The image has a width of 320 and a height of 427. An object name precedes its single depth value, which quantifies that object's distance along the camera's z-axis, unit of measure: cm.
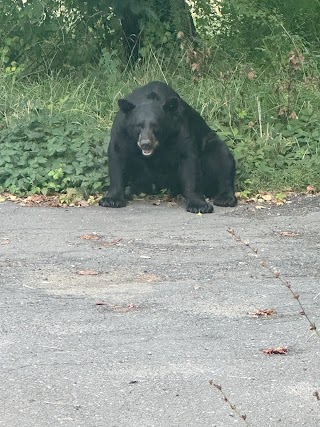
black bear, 1041
